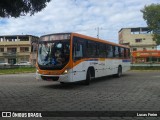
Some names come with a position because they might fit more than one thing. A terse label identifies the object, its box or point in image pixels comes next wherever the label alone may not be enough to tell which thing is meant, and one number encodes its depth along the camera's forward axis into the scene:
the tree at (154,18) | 21.23
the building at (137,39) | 44.27
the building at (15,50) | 43.08
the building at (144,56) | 27.00
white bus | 7.36
